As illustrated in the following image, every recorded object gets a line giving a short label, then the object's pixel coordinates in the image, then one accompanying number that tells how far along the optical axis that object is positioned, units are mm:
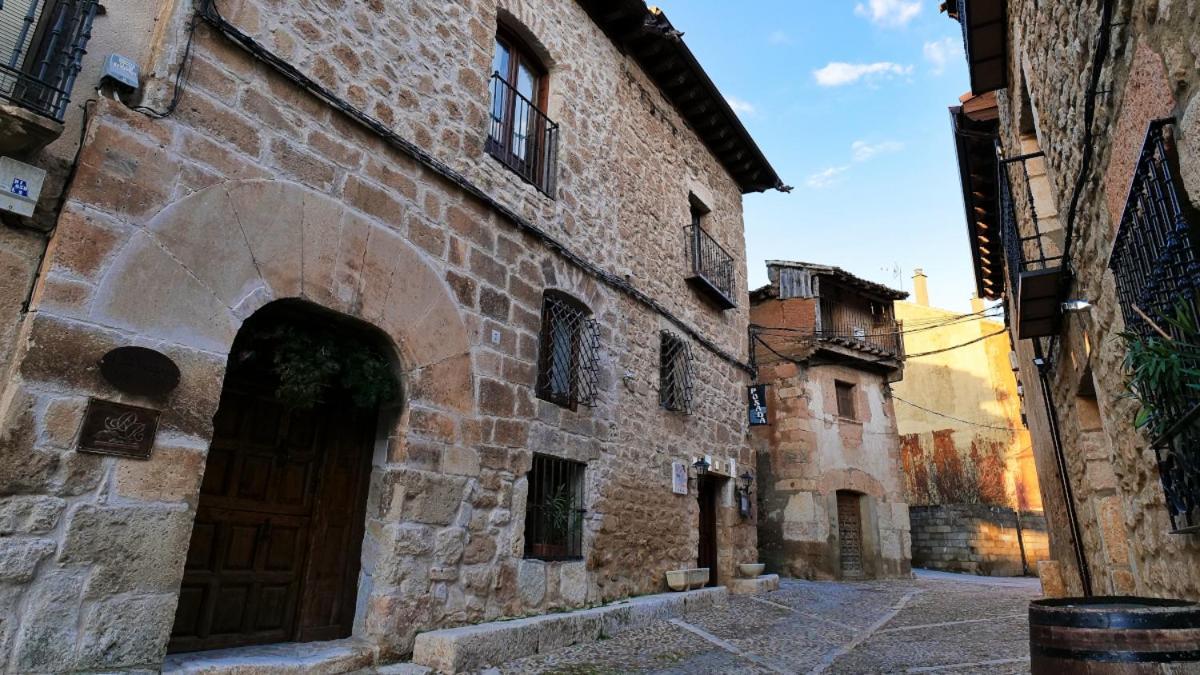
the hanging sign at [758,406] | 9859
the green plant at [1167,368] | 2039
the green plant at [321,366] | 3838
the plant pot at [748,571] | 8781
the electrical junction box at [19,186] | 2756
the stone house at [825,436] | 13023
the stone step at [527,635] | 3982
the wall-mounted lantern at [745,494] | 9125
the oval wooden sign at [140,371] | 2943
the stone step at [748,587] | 8539
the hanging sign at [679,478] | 7531
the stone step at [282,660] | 3123
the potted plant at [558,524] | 5578
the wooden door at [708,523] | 8625
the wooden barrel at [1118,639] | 1863
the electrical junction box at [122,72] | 3102
